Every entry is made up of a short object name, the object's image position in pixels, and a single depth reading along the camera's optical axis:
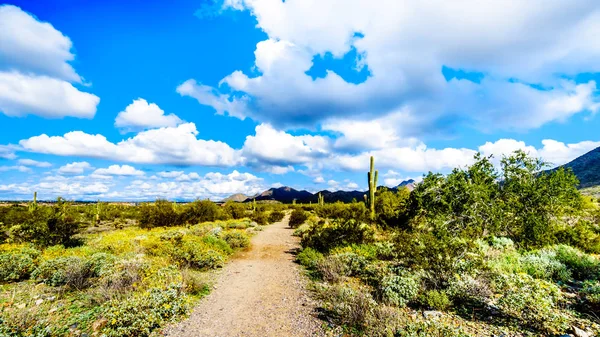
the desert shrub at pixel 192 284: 7.89
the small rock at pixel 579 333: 4.70
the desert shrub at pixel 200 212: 28.41
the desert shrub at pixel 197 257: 10.73
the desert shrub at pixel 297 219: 28.62
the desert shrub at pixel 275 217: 34.69
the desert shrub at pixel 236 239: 15.76
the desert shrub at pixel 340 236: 13.17
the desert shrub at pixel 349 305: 5.76
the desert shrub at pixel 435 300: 6.24
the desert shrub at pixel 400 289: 6.75
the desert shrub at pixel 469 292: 6.53
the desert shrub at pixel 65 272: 7.97
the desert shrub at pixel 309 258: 11.19
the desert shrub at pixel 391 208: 16.34
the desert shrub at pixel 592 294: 5.74
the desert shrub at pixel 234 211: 35.48
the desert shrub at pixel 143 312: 5.38
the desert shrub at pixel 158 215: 25.23
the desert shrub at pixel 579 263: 7.90
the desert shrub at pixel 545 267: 7.81
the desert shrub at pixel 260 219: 32.31
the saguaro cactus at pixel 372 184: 21.09
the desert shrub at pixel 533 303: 5.17
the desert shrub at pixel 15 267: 8.36
